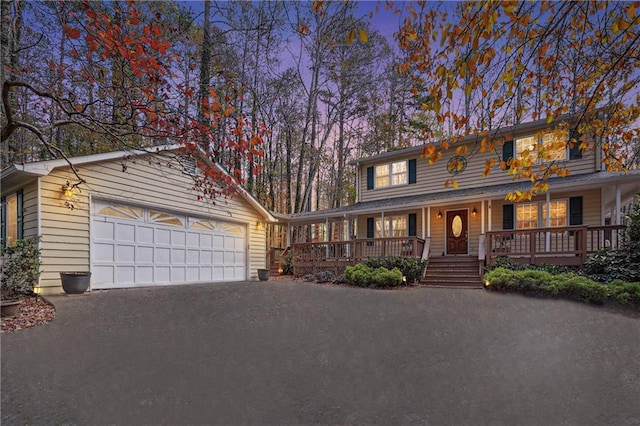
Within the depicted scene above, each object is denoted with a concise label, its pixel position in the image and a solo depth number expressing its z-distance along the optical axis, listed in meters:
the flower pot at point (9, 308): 5.39
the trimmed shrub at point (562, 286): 6.72
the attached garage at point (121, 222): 7.45
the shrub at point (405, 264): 10.44
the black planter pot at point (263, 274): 12.34
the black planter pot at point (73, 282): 7.41
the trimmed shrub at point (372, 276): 9.83
